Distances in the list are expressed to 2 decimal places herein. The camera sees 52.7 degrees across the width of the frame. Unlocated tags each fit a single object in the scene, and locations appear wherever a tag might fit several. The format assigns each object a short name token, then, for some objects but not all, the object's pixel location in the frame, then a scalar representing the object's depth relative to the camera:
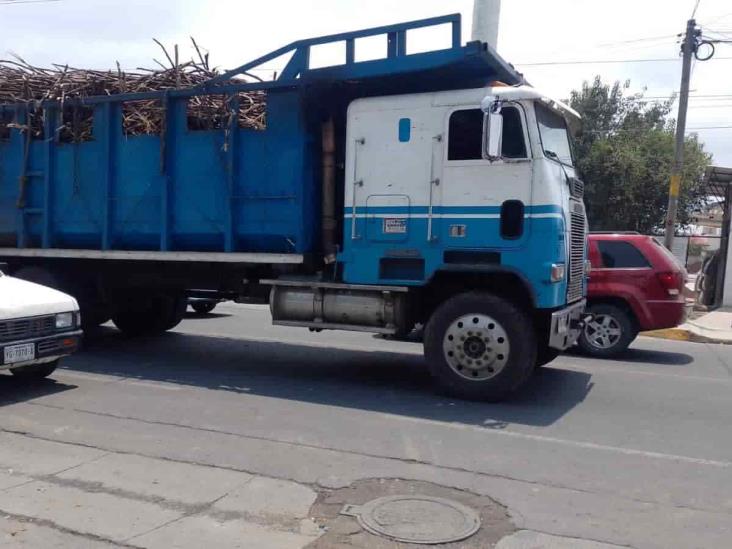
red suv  10.47
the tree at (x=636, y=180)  27.06
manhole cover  4.23
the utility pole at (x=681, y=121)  16.16
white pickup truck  6.92
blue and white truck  7.18
